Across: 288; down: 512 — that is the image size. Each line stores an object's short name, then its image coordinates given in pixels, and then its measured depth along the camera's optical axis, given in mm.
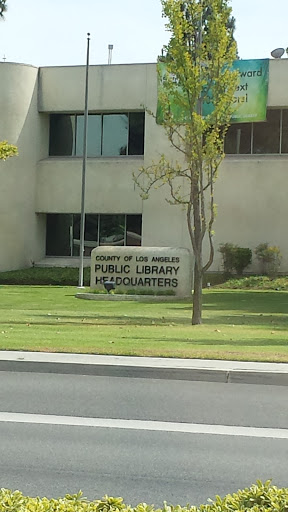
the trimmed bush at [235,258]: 35375
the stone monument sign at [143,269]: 27484
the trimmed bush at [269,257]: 35312
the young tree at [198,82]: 17172
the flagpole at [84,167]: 34281
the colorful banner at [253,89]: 36094
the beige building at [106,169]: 36500
